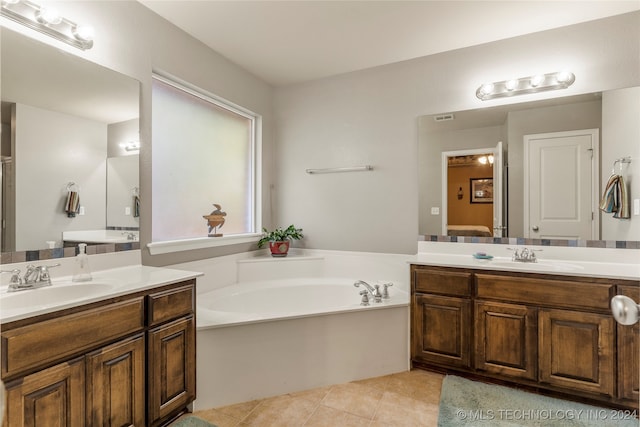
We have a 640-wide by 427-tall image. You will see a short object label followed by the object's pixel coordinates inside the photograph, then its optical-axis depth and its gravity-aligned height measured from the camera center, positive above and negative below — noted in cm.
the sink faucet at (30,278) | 150 -31
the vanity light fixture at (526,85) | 237 +99
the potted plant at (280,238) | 325 -25
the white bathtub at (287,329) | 201 -80
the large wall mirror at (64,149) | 155 +36
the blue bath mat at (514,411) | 184 -119
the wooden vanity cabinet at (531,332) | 190 -77
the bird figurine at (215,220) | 286 -5
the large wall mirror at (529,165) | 227 +39
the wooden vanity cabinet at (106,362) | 119 -65
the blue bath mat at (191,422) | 180 -118
